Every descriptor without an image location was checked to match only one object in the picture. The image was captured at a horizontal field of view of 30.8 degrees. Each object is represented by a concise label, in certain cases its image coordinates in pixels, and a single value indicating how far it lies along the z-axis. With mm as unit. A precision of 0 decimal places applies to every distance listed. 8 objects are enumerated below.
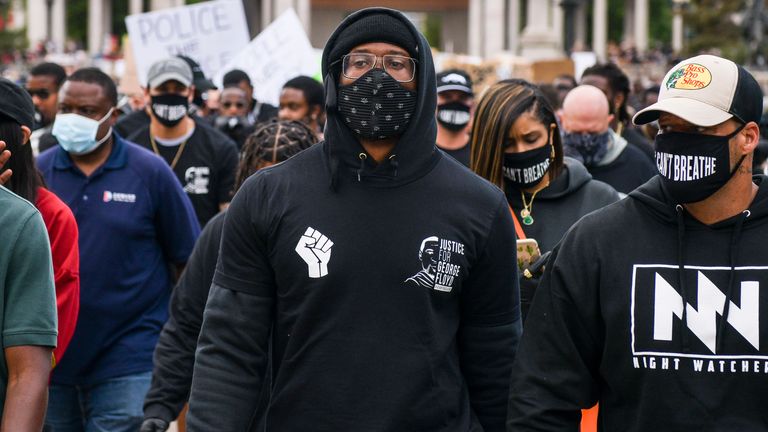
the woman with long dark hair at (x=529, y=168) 5664
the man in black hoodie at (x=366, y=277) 3918
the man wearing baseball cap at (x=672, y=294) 3709
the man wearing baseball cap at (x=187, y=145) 8719
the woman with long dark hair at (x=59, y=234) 5070
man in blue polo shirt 6418
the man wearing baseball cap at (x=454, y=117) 9352
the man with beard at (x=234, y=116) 11531
